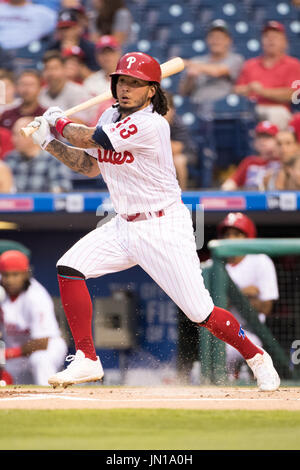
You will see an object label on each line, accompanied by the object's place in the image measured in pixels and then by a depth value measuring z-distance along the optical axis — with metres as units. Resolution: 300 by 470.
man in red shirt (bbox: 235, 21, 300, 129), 17.16
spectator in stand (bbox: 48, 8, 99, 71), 18.61
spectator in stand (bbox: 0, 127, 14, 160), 16.36
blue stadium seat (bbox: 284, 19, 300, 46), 19.49
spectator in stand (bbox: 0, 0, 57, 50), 19.41
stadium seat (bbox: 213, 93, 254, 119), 16.97
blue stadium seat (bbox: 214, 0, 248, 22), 19.84
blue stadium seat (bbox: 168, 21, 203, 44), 19.67
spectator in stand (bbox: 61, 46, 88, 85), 17.77
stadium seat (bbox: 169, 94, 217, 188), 15.93
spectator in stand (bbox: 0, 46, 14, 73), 18.96
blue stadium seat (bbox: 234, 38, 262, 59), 18.80
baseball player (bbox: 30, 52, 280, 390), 9.33
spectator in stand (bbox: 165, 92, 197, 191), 15.59
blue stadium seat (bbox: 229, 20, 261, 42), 19.36
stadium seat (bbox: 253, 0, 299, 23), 19.92
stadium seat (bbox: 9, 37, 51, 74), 19.11
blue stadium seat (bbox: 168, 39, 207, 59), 18.95
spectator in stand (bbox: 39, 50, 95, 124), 17.12
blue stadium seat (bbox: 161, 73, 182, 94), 18.45
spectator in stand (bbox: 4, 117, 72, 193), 15.06
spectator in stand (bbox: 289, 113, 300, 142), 16.22
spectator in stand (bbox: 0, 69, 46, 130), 16.94
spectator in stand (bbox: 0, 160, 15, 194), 15.12
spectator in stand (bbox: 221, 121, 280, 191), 15.20
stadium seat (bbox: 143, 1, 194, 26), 20.11
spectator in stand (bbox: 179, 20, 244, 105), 17.62
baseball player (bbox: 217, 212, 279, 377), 12.62
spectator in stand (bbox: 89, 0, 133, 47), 19.31
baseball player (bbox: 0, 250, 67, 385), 12.48
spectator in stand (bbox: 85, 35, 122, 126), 17.42
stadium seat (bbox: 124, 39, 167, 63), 19.31
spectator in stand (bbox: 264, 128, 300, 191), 14.58
